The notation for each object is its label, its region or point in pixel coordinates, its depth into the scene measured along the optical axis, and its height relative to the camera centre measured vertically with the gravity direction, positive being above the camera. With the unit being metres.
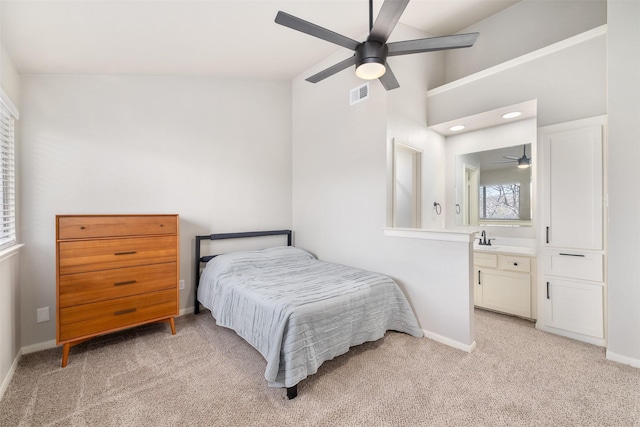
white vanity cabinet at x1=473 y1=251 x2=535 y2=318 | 3.04 -0.83
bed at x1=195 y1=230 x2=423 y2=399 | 1.84 -0.76
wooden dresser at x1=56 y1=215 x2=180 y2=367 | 2.22 -0.52
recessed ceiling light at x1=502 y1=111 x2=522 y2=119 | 3.11 +1.11
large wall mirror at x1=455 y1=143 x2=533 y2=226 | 3.44 +0.32
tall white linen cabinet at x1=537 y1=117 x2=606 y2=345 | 2.50 -0.20
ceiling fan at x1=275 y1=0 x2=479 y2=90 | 1.71 +1.16
